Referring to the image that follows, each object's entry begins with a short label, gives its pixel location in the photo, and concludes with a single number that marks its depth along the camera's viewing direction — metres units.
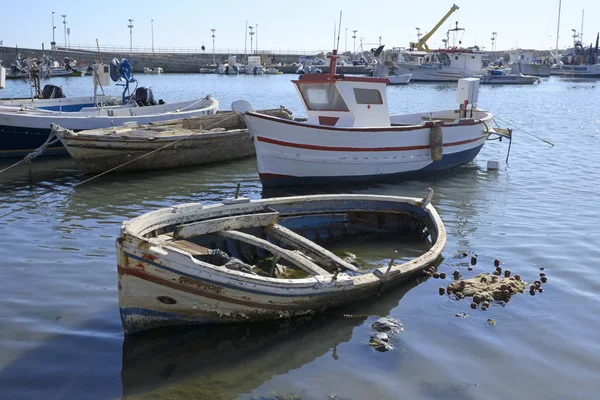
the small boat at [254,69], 92.56
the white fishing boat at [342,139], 15.32
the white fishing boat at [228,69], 92.60
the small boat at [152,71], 87.06
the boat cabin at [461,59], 71.75
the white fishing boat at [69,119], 18.70
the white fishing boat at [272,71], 94.40
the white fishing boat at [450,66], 71.94
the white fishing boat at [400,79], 73.31
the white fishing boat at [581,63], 99.06
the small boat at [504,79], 77.56
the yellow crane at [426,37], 74.06
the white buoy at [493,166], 19.64
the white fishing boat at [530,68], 97.67
